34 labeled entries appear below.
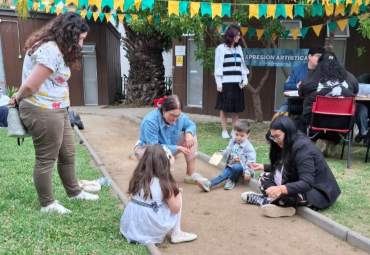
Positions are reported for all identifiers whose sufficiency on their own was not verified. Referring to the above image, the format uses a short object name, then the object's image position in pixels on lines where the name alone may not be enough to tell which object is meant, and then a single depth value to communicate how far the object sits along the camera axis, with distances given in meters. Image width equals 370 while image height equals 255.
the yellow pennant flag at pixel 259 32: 8.13
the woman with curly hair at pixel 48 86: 2.83
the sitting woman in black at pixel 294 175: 3.20
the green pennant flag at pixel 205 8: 6.49
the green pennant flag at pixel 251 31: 8.35
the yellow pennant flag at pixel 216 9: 6.55
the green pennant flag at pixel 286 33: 8.04
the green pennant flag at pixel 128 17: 9.01
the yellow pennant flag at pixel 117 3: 6.64
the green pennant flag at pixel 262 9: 6.55
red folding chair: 4.79
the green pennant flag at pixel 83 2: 7.02
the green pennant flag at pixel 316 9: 6.42
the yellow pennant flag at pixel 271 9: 6.49
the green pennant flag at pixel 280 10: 6.53
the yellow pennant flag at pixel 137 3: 6.46
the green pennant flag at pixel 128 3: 6.51
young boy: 4.21
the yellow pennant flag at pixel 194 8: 6.32
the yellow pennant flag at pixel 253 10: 6.52
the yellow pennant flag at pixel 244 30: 8.27
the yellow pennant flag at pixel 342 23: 6.83
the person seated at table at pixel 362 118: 5.48
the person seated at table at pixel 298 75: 5.72
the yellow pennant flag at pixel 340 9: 6.23
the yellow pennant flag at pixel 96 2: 6.80
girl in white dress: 2.78
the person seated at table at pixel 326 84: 4.93
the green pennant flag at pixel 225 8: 6.57
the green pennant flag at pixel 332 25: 7.14
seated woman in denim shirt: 3.80
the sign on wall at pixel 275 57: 8.04
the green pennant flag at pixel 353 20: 6.75
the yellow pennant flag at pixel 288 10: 6.48
